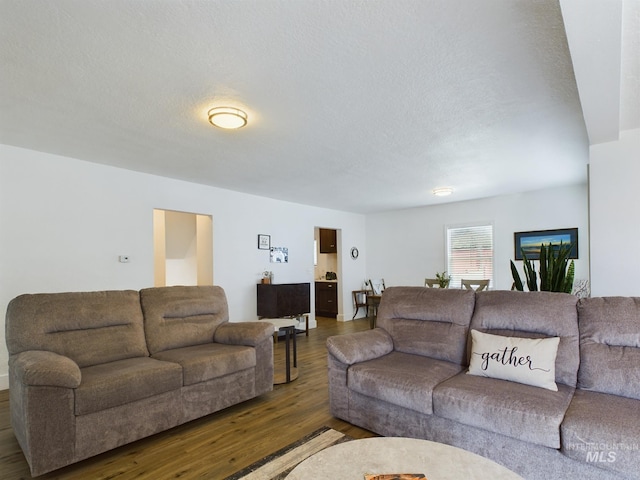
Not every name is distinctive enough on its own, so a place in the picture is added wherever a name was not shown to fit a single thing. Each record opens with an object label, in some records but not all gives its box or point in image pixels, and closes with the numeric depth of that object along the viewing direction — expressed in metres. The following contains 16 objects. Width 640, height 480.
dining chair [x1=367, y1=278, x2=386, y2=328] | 7.59
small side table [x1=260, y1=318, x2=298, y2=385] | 3.50
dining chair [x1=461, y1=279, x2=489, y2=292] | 5.35
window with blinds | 6.44
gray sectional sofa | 1.64
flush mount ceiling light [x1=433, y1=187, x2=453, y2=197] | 5.36
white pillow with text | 2.05
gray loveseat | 1.97
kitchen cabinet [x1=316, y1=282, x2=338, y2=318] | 7.78
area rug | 1.92
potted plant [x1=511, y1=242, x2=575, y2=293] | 3.00
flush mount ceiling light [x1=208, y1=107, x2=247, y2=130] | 2.66
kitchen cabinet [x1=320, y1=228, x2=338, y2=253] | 8.10
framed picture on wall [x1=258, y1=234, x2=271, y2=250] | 5.84
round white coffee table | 1.27
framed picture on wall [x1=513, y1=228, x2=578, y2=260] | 5.48
